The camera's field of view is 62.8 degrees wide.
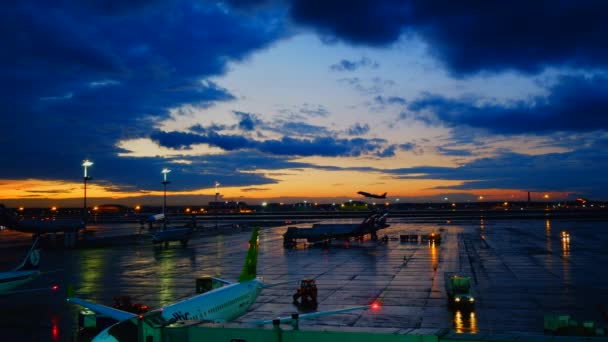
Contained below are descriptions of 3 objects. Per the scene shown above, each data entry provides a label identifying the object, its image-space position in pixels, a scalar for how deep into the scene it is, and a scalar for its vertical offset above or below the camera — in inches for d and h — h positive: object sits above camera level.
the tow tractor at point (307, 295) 1433.3 -268.3
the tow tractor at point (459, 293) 1327.5 -260.5
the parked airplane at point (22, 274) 1396.4 -188.0
